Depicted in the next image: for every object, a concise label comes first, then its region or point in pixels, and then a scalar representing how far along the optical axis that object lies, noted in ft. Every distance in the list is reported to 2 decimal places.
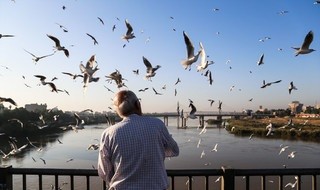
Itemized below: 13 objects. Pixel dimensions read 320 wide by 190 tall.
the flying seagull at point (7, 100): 12.04
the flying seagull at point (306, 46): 10.77
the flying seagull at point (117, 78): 11.30
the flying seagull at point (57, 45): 13.00
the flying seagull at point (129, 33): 12.86
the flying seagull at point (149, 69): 12.31
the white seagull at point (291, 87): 15.09
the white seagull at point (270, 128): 16.53
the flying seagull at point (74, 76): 11.83
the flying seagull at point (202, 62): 9.99
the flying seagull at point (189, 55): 9.37
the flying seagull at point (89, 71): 10.56
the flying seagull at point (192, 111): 13.38
